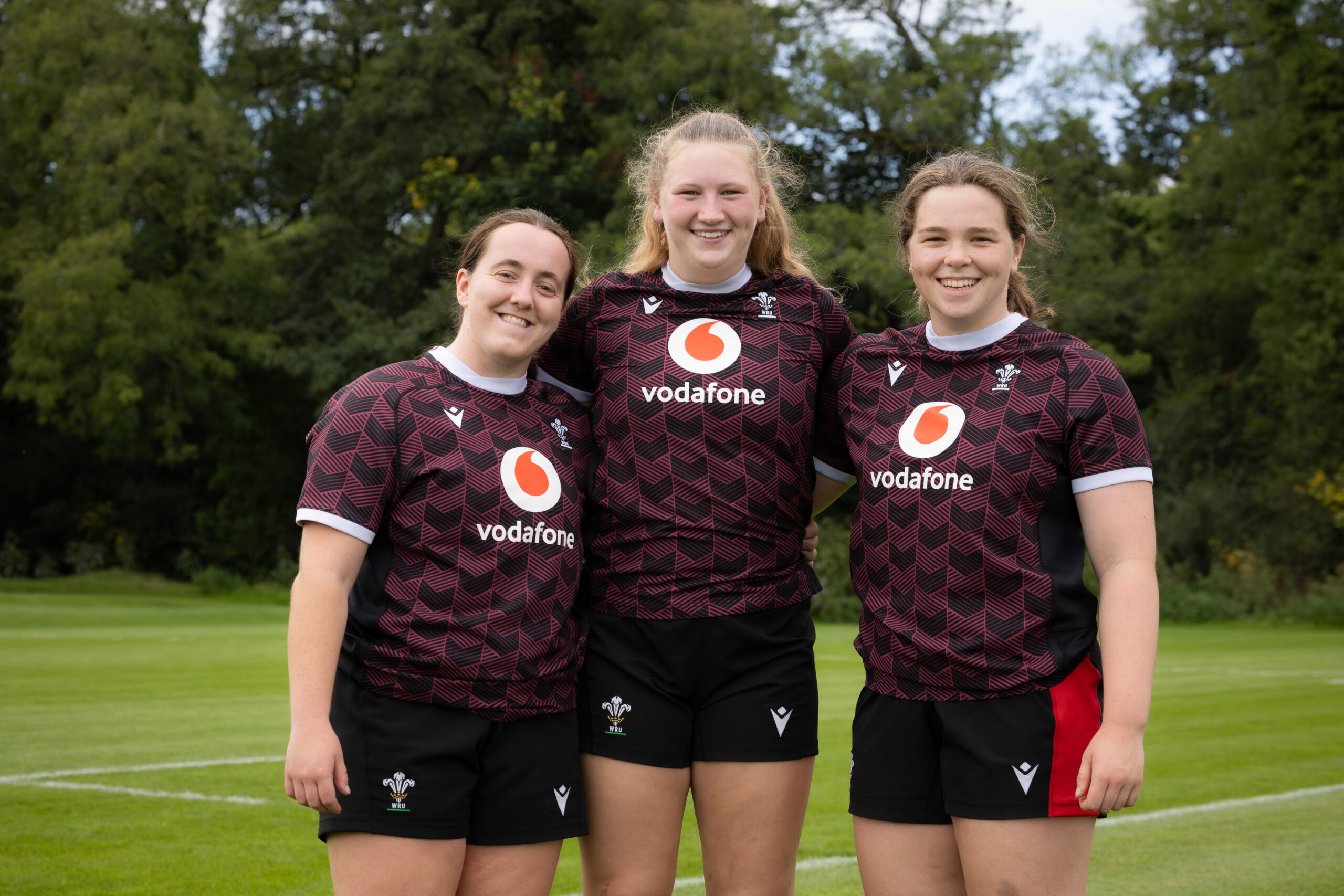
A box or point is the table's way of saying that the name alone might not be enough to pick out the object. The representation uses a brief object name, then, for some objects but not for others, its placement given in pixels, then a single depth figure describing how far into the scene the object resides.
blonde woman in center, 3.18
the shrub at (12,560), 30.77
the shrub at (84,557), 31.72
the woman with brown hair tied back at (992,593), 2.81
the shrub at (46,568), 31.39
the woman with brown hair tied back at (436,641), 2.89
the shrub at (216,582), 29.81
